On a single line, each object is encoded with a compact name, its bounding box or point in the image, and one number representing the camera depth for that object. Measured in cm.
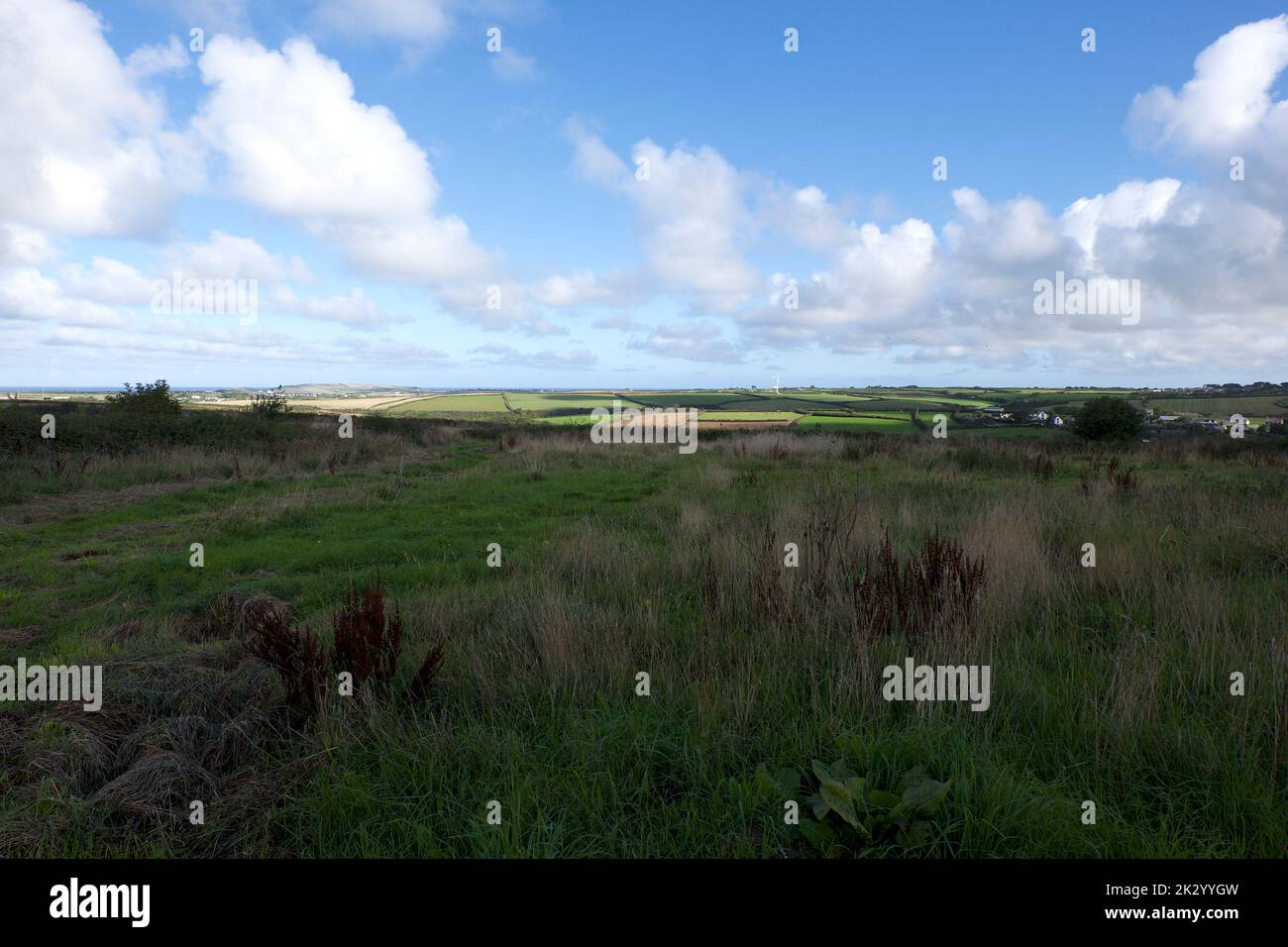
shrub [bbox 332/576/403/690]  364
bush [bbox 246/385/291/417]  2842
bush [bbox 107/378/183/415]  2248
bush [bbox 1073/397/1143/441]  2603
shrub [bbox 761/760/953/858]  224
